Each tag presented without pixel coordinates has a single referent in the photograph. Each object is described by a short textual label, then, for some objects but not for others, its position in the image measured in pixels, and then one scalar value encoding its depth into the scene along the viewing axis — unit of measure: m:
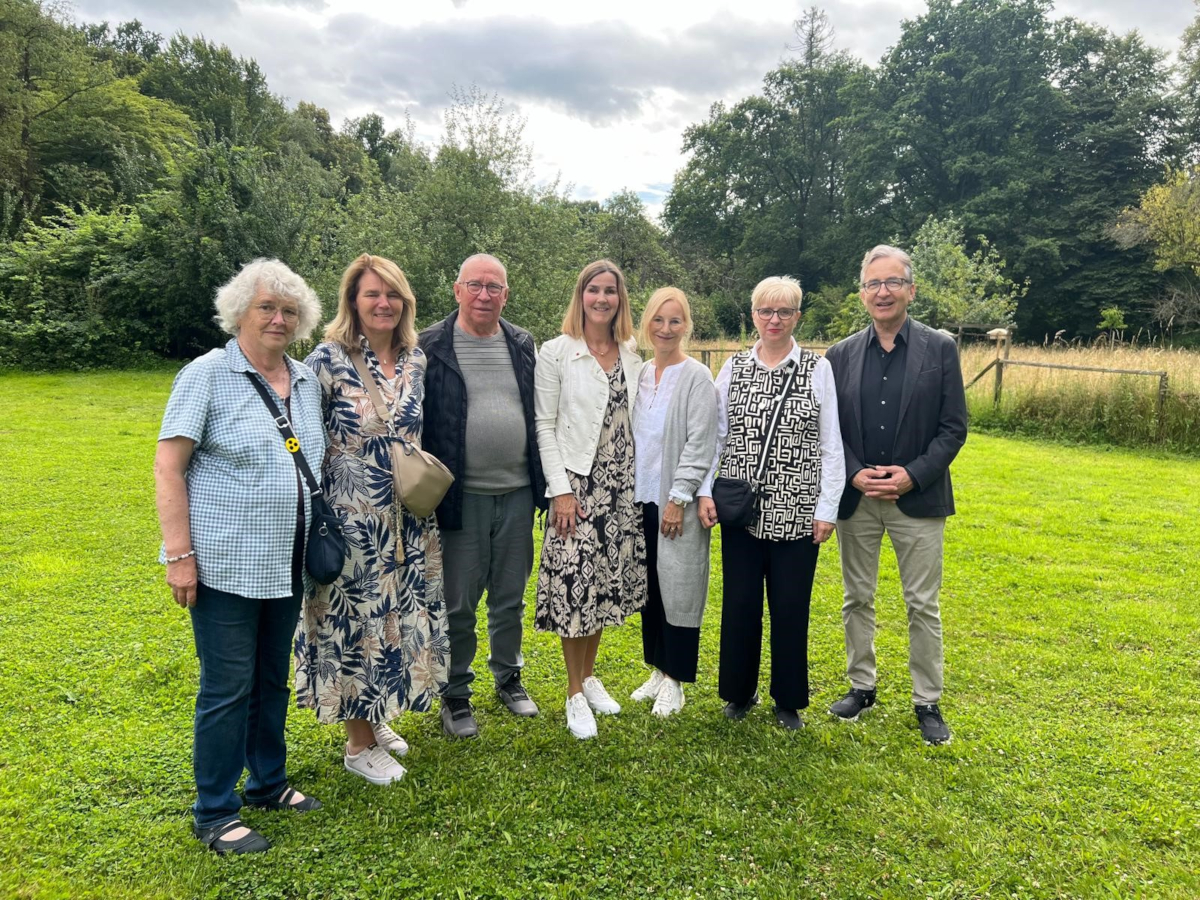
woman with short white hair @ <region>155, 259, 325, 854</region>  2.39
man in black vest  3.23
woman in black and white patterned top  3.32
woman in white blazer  3.36
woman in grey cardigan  3.37
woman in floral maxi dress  2.85
